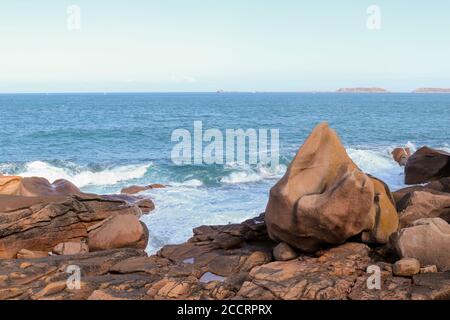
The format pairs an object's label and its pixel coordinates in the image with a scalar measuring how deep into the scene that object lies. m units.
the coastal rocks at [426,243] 9.11
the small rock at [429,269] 8.70
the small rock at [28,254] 12.38
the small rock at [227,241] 12.12
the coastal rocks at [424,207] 11.48
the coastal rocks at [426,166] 21.67
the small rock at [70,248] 12.89
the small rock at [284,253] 10.26
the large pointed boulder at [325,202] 9.73
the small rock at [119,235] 13.09
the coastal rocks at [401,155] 31.66
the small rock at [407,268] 8.66
